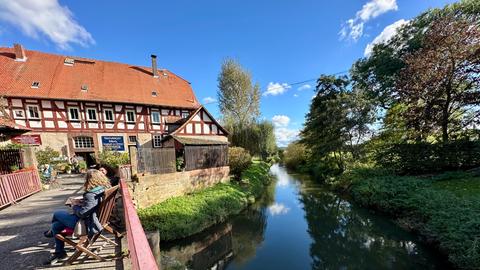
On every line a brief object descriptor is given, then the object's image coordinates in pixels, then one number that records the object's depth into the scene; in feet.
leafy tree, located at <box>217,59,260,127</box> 80.94
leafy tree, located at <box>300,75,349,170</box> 48.78
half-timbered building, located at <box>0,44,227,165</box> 47.98
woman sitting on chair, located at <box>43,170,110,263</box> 9.70
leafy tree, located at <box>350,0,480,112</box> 45.72
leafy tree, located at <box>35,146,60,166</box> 42.93
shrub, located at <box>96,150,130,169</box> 39.13
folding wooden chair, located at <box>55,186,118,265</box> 9.37
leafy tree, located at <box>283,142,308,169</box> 86.69
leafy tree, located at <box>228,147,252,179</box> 50.45
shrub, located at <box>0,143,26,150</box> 25.87
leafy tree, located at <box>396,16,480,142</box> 32.14
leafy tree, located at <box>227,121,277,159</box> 77.00
